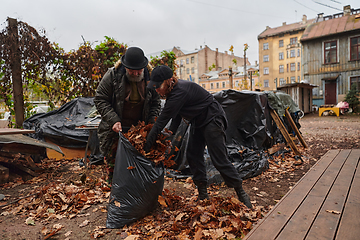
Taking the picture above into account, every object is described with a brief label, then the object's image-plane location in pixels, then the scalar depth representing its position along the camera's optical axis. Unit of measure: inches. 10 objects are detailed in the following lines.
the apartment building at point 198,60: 2075.5
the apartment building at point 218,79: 1881.0
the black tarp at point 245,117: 190.5
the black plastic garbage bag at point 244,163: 151.3
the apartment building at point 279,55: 1461.6
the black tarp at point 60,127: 210.4
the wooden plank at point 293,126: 236.9
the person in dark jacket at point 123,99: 106.1
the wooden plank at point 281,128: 214.1
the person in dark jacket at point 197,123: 95.8
